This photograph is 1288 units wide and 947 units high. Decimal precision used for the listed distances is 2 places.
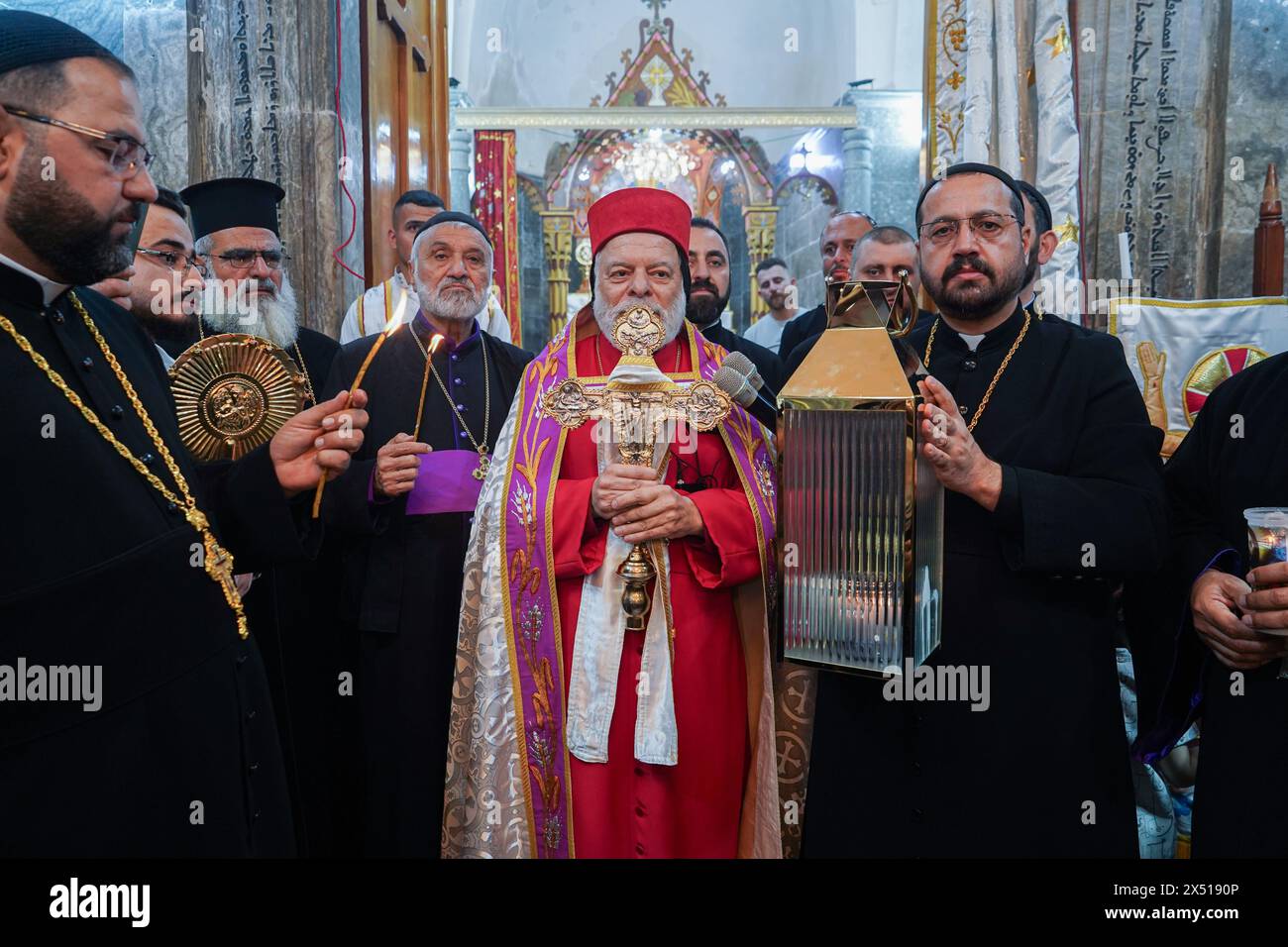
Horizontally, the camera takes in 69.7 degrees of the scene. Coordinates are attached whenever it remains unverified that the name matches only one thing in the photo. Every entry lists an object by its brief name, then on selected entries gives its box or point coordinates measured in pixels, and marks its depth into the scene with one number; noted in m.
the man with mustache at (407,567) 2.98
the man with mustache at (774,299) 6.94
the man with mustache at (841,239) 5.38
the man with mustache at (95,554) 1.56
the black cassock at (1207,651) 2.03
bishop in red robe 2.60
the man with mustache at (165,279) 3.31
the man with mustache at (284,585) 3.25
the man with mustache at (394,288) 5.25
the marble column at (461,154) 13.41
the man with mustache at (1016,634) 2.23
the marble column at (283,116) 4.89
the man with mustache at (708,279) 4.35
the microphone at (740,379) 2.47
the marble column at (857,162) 13.30
